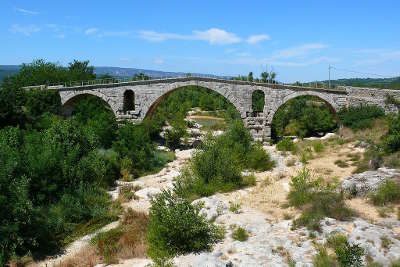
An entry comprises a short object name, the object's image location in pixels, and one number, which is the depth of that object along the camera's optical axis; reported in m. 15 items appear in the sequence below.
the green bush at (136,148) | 28.75
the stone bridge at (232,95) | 34.34
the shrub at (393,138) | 22.42
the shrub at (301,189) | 16.75
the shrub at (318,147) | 27.72
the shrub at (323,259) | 11.50
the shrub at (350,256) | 11.09
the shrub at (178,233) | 13.39
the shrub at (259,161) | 24.69
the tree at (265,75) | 64.56
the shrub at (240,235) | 14.05
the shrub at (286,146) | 29.49
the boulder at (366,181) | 17.33
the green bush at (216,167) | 19.94
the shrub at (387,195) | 16.11
